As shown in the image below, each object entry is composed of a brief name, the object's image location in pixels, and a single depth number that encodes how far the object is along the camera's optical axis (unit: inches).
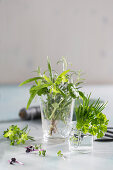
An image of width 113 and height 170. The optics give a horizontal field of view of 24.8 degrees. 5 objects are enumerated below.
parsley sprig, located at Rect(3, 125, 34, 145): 39.0
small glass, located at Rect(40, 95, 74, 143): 39.8
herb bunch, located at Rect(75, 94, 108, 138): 35.0
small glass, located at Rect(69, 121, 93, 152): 35.5
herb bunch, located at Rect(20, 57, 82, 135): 39.1
